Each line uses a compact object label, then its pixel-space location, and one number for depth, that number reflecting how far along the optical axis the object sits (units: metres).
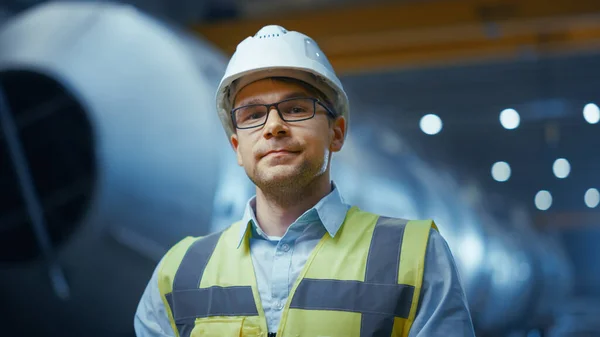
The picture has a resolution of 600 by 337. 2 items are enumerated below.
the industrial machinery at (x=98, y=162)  2.77
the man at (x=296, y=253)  1.74
